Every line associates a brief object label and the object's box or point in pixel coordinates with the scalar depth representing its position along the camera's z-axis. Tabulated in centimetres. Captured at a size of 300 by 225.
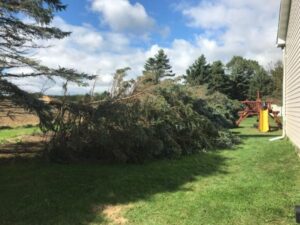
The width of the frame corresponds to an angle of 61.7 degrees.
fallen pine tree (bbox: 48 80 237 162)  539
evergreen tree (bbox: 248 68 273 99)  3256
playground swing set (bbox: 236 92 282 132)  1173
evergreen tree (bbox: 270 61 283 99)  2369
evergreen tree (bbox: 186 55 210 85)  3175
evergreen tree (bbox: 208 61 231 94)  3097
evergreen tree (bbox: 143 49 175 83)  3584
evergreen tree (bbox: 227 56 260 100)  3258
